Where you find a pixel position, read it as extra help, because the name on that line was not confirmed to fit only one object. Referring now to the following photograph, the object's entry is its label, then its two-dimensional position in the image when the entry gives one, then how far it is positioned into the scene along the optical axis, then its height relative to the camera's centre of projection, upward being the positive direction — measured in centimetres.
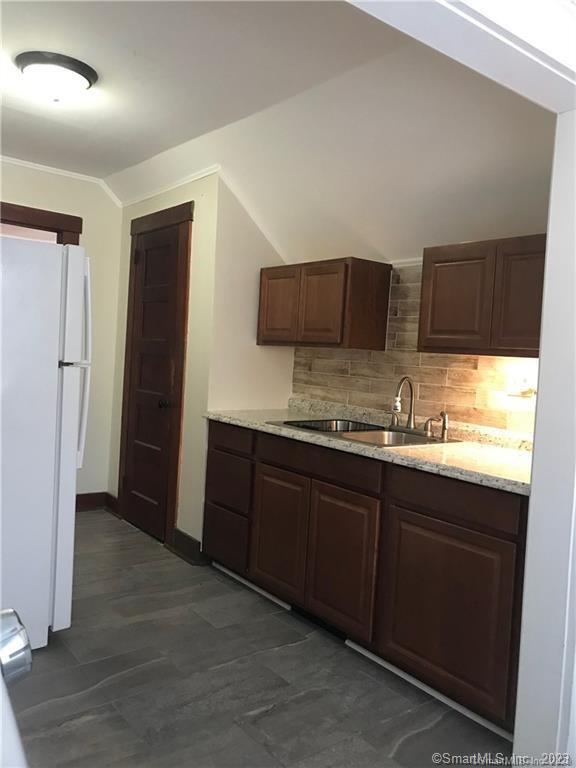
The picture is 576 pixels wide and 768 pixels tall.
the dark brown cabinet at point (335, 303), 340 +31
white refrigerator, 257 -33
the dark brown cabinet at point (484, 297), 254 +30
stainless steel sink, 327 -37
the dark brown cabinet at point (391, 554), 221 -80
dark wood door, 409 -19
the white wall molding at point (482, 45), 135 +75
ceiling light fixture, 271 +118
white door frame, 187 -37
